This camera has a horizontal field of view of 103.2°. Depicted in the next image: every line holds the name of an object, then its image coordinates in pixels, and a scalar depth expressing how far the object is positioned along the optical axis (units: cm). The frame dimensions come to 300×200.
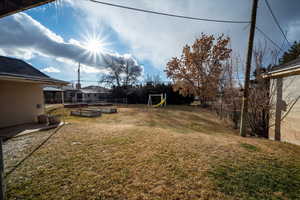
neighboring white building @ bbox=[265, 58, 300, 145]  435
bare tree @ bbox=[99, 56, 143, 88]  2788
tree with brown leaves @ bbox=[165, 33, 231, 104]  1498
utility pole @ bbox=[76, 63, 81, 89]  2991
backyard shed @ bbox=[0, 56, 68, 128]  555
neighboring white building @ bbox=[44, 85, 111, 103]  2295
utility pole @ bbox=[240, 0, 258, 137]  472
